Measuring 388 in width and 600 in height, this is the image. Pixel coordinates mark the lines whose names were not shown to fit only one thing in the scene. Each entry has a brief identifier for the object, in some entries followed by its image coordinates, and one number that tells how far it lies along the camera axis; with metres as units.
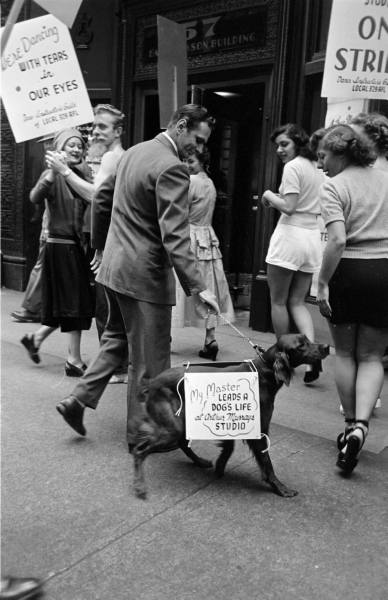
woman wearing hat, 5.10
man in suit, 3.30
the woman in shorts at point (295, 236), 5.07
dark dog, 3.14
